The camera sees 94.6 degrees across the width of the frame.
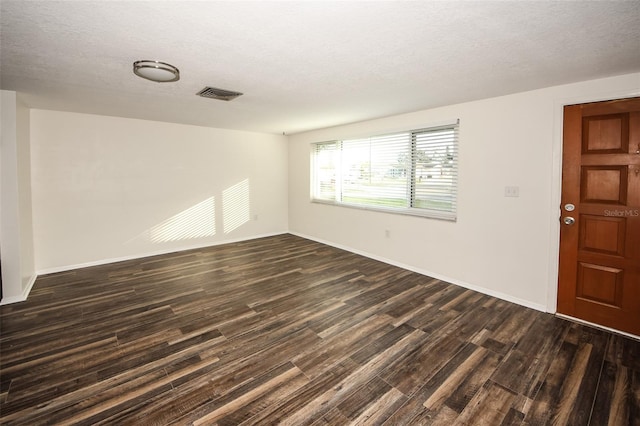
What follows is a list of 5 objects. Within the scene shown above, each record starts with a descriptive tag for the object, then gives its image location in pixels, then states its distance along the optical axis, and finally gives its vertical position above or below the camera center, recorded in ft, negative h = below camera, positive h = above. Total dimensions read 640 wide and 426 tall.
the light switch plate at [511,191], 11.00 +0.29
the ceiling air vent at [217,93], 10.43 +3.84
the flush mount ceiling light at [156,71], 7.93 +3.54
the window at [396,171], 13.39 +1.45
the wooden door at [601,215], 8.83 -0.52
